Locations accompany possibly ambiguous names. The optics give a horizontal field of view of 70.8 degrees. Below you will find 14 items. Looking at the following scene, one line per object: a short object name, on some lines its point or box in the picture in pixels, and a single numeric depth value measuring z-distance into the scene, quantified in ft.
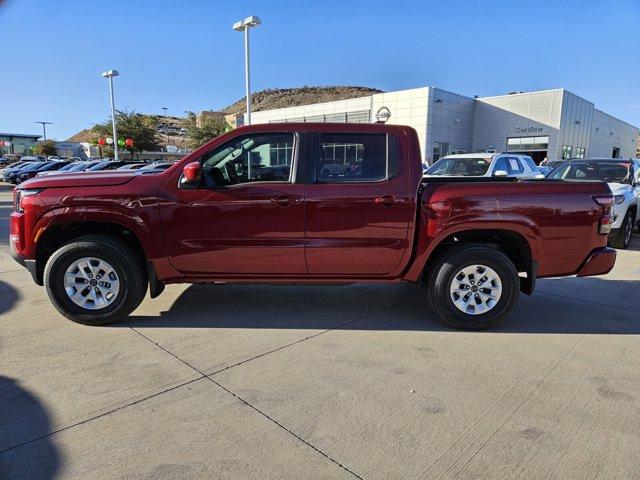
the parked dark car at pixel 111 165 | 76.09
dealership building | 119.34
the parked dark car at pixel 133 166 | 67.62
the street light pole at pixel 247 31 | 65.00
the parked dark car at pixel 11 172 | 93.09
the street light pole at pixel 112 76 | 116.88
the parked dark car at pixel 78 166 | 83.93
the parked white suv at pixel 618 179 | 27.35
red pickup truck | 13.78
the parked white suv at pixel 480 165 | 37.01
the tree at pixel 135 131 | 173.27
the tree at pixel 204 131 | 210.38
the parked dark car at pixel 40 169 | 89.27
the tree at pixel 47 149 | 253.24
